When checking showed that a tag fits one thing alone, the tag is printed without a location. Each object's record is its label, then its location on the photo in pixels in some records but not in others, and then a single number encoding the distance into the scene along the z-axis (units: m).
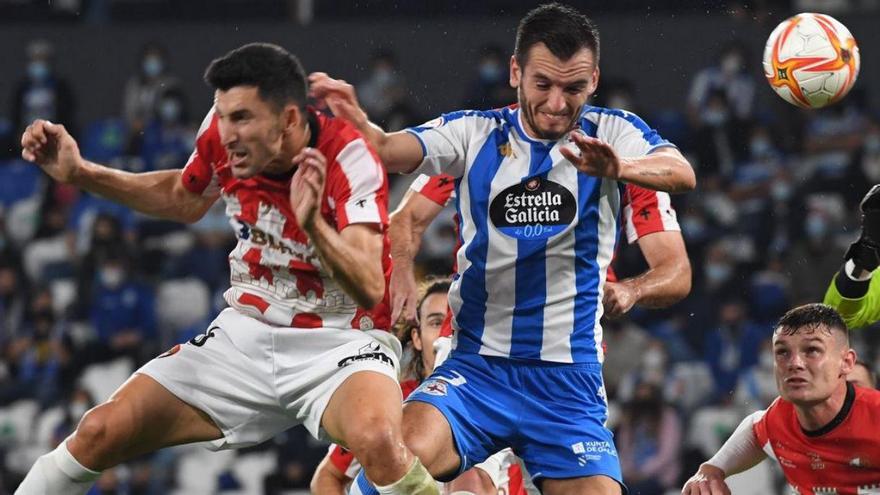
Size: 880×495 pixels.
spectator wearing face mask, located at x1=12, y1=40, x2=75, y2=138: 29.77
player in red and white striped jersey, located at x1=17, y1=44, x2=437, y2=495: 10.54
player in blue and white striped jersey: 11.56
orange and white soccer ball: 13.49
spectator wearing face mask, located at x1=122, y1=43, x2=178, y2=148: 29.42
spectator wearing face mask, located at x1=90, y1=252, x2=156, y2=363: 25.64
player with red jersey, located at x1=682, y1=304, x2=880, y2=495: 12.93
